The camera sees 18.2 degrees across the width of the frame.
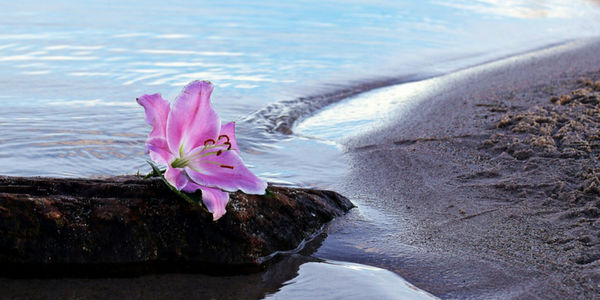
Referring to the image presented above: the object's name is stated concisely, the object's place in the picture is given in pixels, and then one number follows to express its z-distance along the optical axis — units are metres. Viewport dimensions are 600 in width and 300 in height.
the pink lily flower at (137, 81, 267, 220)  2.15
